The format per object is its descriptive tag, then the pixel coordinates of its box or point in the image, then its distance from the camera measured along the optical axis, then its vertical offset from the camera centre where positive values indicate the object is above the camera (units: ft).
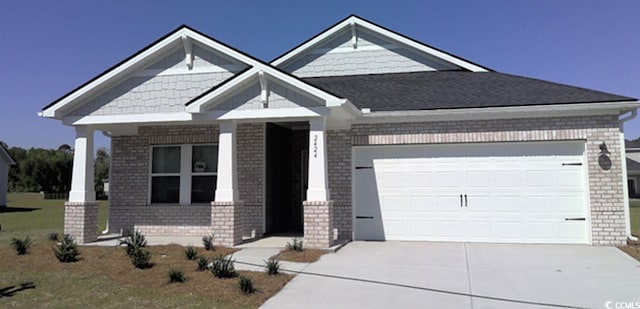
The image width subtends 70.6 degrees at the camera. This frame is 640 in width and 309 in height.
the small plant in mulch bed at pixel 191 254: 28.48 -4.42
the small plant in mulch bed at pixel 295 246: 30.19 -4.23
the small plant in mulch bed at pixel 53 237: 36.70 -4.31
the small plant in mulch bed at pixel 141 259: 26.45 -4.45
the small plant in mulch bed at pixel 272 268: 23.91 -4.46
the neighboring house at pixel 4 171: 103.35 +3.09
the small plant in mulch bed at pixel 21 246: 31.30 -4.30
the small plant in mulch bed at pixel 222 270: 23.43 -4.46
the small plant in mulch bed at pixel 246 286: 20.63 -4.66
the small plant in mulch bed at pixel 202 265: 25.12 -4.50
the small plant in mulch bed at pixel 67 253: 28.60 -4.38
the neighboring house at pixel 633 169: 134.26 +4.23
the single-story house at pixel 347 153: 32.73 +2.46
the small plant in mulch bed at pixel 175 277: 22.99 -4.73
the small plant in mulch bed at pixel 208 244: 31.71 -4.24
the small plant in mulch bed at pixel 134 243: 29.31 -4.04
